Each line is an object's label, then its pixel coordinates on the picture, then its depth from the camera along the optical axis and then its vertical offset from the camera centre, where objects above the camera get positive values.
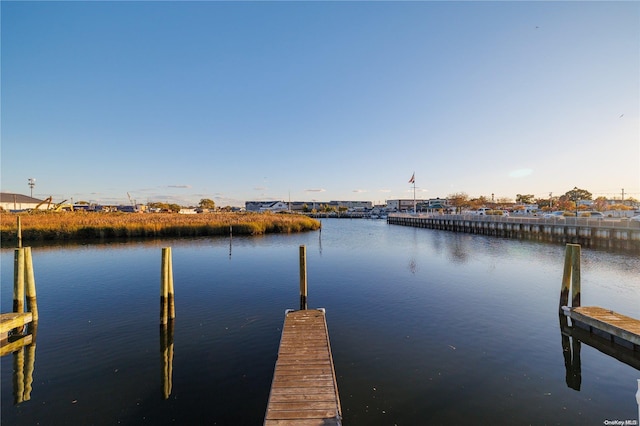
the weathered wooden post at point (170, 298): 11.18 -3.05
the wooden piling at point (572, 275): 11.05 -2.49
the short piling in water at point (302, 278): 12.00 -2.61
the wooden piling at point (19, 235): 30.81 -1.79
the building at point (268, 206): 183.07 +4.78
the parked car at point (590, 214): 50.06 -1.14
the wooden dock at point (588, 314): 8.71 -3.51
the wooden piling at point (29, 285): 10.88 -2.43
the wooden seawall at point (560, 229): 28.88 -2.59
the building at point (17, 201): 93.19 +5.44
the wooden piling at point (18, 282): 10.53 -2.22
